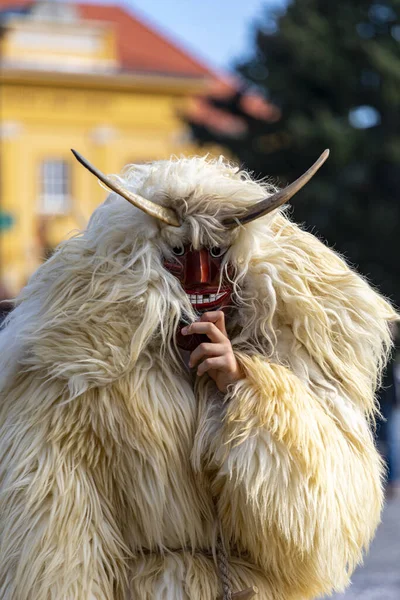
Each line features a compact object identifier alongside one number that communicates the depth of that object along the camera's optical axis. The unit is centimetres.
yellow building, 2728
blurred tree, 1441
